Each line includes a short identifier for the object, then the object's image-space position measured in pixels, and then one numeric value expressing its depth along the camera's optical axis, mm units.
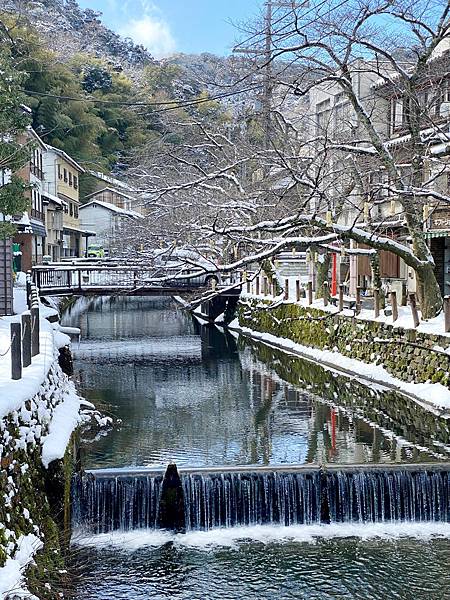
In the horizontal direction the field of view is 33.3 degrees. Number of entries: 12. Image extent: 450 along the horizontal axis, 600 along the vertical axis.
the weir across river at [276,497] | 11766
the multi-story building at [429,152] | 18258
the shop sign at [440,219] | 25141
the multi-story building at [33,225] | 34919
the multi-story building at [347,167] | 23900
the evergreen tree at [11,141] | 14820
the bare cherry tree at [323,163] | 17875
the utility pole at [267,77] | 16844
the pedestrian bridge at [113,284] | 33156
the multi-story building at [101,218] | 62578
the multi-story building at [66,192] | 51812
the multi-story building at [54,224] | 48412
